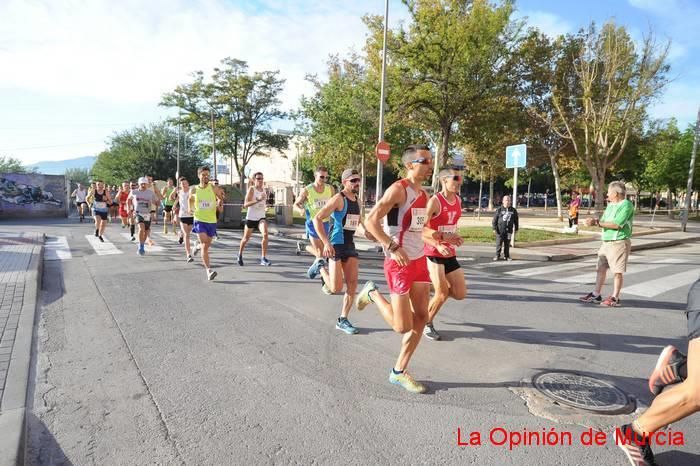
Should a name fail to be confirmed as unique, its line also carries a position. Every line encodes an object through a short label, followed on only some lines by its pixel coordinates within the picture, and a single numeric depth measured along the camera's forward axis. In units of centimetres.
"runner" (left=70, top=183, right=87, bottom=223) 2110
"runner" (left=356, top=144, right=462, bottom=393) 353
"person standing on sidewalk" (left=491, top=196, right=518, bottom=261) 1155
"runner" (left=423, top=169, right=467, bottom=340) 474
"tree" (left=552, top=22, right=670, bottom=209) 1981
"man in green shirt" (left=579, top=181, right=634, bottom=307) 651
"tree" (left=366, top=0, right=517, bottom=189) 1573
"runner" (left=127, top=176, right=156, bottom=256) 1055
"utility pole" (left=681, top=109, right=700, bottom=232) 2268
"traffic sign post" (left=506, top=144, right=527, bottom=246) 1360
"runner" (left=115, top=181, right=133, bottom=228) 1618
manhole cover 331
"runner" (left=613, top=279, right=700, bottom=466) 242
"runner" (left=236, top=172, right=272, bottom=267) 921
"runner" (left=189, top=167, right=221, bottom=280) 813
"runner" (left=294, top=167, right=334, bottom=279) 732
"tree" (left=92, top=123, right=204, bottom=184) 4375
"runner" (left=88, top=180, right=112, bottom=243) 1278
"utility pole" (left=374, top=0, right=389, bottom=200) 1505
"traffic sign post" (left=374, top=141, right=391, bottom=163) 1343
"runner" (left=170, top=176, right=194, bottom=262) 965
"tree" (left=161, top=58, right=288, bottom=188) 3170
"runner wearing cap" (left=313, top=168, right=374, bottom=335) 515
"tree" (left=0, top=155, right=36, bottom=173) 7056
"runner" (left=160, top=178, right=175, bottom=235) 1562
